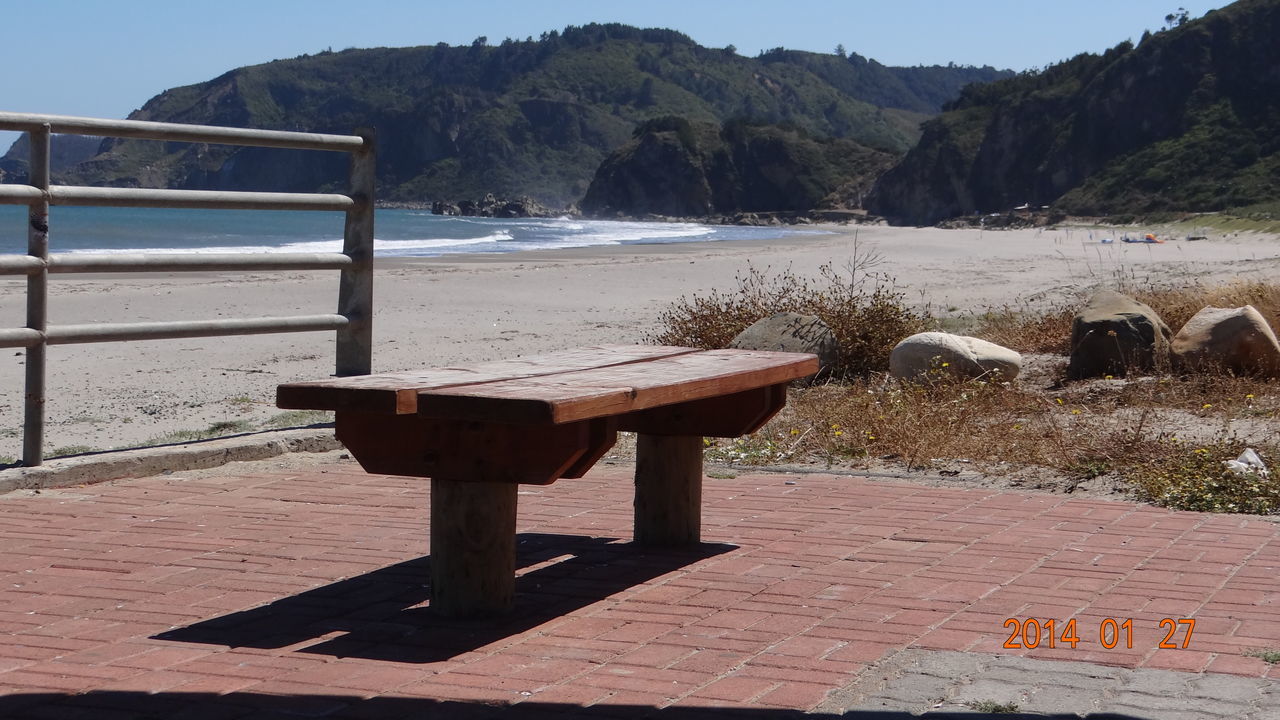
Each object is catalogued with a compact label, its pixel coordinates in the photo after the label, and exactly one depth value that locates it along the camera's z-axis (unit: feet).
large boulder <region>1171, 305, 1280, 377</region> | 27.76
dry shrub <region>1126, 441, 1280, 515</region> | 17.80
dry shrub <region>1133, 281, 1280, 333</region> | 32.45
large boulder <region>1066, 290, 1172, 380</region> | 29.09
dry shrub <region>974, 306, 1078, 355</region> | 33.99
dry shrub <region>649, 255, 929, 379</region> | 31.22
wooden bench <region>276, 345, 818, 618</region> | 11.21
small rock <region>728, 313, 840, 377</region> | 29.84
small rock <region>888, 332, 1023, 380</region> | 28.02
